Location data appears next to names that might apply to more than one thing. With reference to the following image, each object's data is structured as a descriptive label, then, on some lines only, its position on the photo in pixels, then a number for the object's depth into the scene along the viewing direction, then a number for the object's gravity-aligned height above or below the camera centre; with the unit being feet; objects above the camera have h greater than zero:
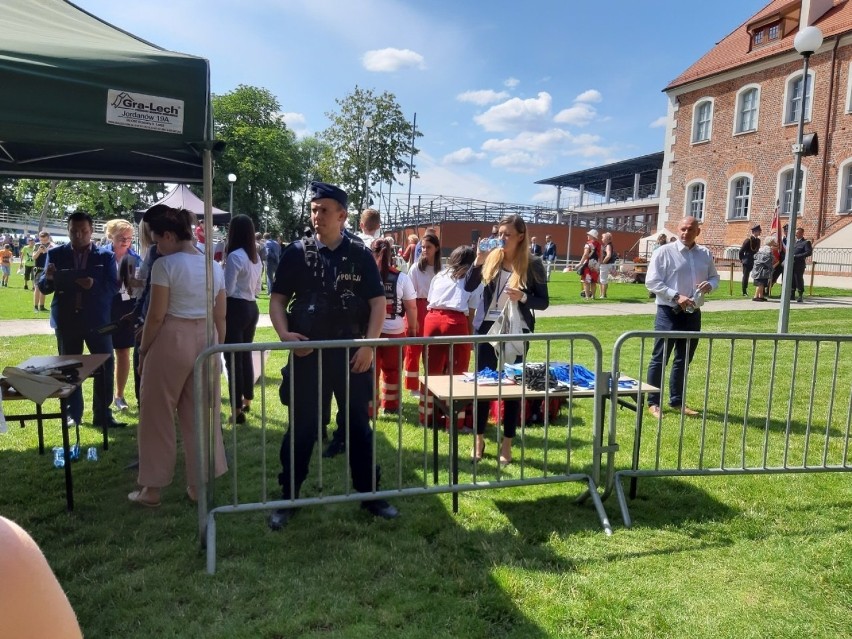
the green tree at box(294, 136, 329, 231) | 198.70 +37.71
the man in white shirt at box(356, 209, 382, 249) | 22.52 +1.53
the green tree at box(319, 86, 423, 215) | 145.38 +30.35
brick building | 75.82 +21.41
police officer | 11.86 -1.04
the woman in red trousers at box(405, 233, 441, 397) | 21.12 -0.36
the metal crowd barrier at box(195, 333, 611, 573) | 11.02 -4.92
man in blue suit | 17.22 -1.12
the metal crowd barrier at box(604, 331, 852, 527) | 12.79 -4.47
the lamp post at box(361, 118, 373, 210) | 134.35 +19.11
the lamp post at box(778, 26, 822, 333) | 26.58 +5.87
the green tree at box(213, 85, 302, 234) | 169.07 +30.12
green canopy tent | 8.81 +2.51
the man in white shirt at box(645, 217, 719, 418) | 19.67 -0.13
